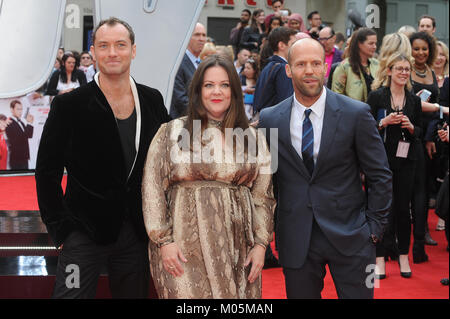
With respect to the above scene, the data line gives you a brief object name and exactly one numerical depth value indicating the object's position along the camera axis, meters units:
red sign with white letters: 9.05
